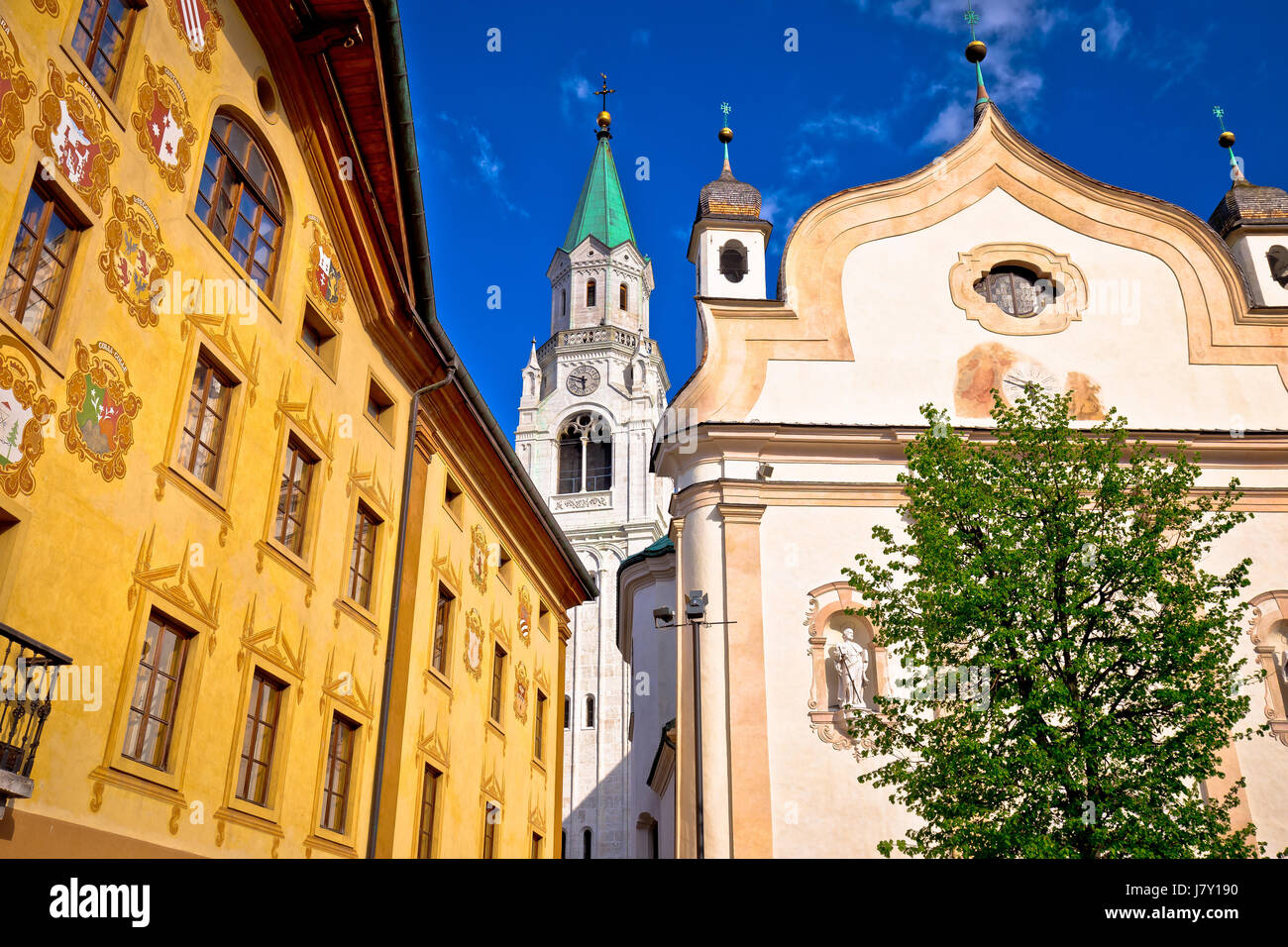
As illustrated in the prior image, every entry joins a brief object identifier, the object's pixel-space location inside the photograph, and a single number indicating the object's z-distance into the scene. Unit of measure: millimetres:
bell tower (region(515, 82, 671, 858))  61094
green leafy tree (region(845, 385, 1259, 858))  13984
